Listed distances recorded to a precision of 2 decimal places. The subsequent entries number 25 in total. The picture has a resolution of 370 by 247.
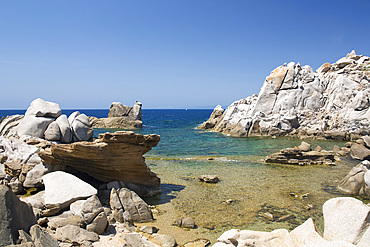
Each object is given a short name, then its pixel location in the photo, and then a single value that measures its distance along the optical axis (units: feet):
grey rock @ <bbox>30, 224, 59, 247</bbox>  21.03
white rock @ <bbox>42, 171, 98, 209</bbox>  33.31
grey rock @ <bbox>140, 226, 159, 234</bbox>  33.01
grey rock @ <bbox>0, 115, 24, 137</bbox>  56.63
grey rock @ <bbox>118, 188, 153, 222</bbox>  36.55
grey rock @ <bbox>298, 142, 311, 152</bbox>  96.72
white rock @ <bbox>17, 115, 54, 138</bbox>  53.67
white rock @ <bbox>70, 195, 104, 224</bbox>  30.91
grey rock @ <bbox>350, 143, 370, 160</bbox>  86.02
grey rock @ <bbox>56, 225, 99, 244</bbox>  26.58
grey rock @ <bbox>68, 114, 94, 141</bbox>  55.42
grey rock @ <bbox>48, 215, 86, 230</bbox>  29.09
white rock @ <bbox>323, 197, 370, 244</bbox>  21.29
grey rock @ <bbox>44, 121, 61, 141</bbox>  53.36
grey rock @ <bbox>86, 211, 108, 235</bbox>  29.91
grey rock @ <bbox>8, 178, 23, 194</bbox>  39.42
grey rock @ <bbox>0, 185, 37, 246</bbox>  19.38
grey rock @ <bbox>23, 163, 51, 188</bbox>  40.16
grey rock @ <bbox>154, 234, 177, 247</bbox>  29.88
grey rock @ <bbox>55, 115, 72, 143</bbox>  53.88
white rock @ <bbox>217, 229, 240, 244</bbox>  23.93
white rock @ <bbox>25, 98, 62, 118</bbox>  55.11
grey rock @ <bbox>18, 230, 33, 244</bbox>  19.84
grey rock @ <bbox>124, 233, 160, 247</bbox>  28.25
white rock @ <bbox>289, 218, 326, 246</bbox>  22.20
